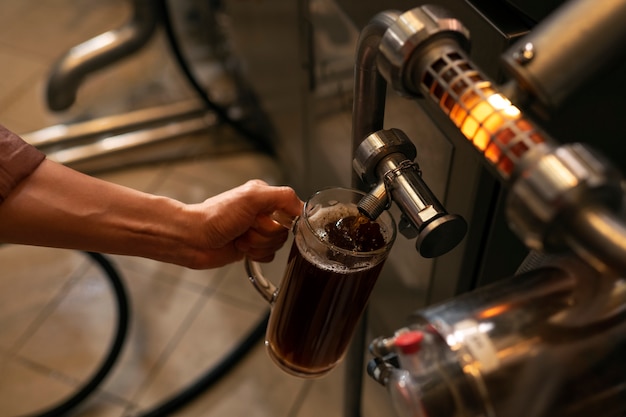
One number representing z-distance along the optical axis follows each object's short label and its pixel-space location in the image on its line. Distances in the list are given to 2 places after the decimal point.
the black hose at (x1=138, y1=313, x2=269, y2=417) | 1.29
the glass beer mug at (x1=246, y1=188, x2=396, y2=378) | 0.60
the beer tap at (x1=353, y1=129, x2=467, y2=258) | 0.49
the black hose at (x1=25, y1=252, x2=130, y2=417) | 1.29
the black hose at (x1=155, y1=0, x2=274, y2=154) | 1.79
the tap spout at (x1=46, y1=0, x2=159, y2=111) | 1.67
